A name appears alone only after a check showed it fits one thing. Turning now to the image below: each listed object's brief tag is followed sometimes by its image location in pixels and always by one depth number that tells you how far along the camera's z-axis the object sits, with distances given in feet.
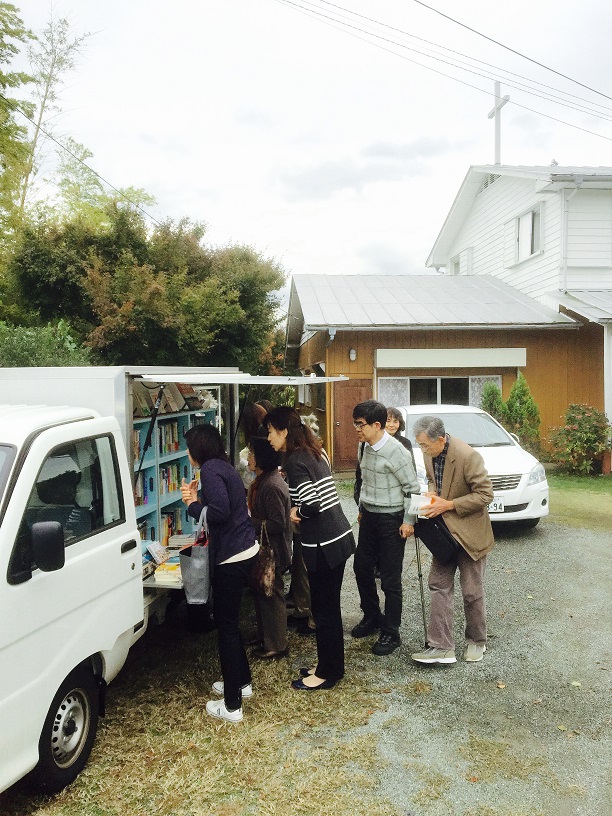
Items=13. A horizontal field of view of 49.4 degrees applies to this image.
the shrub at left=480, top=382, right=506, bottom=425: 46.73
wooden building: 47.70
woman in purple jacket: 12.69
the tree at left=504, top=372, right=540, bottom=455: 46.32
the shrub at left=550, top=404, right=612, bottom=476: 44.47
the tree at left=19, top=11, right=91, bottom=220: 65.98
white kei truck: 9.03
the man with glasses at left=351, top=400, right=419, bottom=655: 15.66
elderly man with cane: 15.07
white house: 49.37
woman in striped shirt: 14.01
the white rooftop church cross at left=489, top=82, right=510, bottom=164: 69.41
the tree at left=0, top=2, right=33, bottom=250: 54.29
